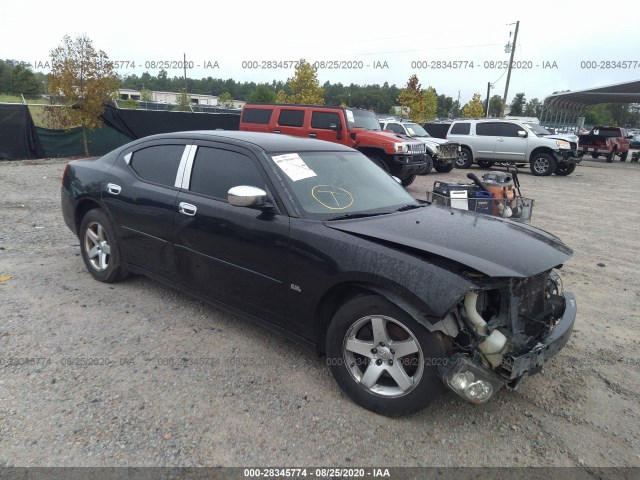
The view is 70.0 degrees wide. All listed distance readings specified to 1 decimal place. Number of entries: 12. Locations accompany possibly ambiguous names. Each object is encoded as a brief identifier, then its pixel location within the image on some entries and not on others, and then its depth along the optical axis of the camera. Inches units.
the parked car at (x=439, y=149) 574.6
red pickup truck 947.3
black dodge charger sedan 98.8
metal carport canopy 1249.8
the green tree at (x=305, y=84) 1116.5
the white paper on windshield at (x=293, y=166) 131.5
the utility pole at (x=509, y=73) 1315.2
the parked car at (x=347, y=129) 426.9
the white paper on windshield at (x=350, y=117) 458.7
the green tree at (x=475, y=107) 1873.8
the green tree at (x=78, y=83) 581.3
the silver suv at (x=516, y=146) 629.3
